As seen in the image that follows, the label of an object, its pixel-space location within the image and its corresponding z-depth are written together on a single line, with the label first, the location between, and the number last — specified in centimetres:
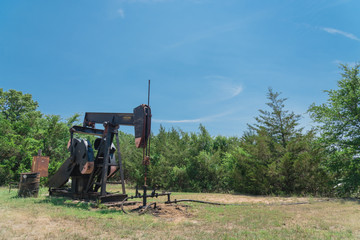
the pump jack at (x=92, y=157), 772
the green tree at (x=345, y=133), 1219
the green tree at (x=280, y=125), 1509
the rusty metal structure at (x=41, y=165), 1103
